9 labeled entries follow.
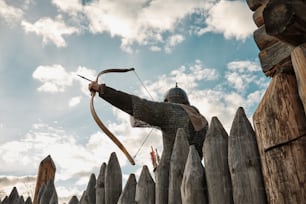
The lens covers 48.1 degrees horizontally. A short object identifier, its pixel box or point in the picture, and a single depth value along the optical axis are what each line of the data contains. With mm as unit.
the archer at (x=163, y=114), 4738
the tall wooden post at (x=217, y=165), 2338
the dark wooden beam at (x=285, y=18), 1717
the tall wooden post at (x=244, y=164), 2141
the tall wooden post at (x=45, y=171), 5406
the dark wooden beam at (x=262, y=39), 2214
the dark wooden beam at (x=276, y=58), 2068
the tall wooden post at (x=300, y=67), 1817
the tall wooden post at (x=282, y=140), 1863
